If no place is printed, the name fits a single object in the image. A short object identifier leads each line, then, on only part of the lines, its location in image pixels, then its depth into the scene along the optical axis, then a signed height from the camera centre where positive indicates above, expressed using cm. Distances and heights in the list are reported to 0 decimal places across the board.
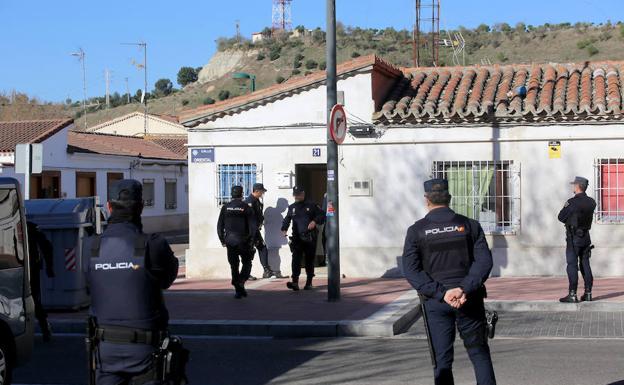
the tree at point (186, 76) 11400 +1586
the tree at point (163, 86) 10762 +1418
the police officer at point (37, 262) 1077 -72
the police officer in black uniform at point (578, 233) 1252 -50
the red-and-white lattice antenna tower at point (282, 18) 8694 +1843
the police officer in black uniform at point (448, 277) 640 -56
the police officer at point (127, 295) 508 -54
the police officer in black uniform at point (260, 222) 1630 -39
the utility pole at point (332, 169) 1307 +45
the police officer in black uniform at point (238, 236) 1400 -55
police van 770 -74
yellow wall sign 1631 +87
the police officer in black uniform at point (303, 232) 1464 -52
